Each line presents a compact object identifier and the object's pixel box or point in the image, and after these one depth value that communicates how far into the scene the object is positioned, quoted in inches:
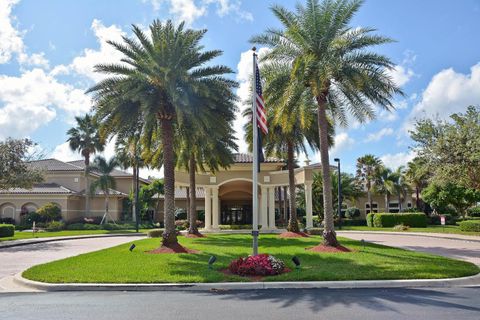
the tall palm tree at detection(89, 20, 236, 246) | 693.9
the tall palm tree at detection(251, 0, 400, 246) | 689.0
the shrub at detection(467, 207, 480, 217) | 2159.2
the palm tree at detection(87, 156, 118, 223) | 1878.7
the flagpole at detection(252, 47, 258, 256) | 507.2
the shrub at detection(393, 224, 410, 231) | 1571.1
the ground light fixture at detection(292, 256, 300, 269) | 478.0
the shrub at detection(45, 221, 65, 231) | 1711.4
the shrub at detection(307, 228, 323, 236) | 1165.7
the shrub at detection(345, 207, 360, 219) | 2149.9
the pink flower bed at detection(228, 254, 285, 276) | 460.8
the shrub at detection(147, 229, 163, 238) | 1199.1
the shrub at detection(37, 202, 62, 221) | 1822.0
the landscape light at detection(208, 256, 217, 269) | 490.6
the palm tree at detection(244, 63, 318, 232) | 722.2
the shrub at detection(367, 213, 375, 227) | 1847.9
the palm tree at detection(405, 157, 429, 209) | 1957.4
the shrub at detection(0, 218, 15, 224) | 1921.8
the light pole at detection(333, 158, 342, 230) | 1513.5
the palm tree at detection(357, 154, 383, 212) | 2027.6
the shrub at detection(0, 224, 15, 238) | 1266.0
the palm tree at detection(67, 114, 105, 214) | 2005.4
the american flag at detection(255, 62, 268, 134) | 528.9
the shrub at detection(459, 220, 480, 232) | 1312.7
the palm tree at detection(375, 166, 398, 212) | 2062.4
